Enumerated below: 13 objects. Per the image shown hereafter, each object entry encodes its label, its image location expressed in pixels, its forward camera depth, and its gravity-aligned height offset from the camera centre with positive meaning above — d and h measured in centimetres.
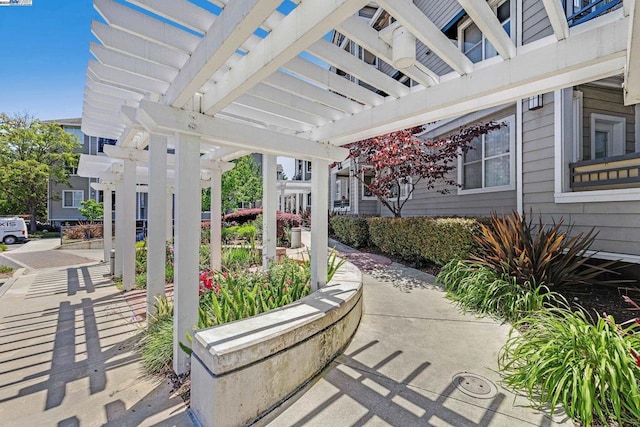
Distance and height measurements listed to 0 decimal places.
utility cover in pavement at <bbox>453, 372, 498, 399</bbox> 263 -157
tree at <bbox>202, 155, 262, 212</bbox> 1575 +152
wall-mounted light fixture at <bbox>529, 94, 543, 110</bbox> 573 +218
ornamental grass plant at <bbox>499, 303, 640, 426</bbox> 219 -126
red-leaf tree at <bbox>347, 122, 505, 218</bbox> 721 +156
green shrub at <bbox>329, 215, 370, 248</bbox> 1053 -62
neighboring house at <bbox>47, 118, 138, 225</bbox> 2277 +156
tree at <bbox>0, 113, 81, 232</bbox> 1981 +374
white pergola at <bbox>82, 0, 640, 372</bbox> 213 +126
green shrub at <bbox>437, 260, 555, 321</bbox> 404 -117
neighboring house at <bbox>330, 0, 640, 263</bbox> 468 +132
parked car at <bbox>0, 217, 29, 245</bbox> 1691 -106
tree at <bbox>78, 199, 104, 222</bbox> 1769 +17
